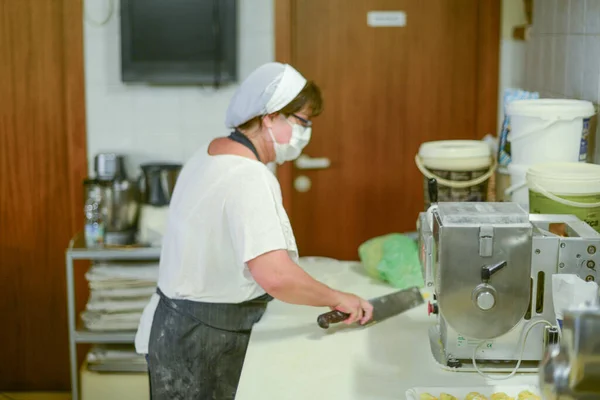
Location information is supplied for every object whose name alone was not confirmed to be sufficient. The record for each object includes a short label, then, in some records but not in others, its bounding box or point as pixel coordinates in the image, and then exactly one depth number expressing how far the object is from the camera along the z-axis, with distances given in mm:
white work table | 1876
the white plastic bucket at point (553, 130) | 2385
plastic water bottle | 3447
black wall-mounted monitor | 3584
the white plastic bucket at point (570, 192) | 2080
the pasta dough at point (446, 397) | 1776
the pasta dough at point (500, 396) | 1783
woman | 2133
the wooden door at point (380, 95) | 3721
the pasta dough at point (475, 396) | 1776
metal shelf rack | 3311
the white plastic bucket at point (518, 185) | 2482
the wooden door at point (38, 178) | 3691
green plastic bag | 2715
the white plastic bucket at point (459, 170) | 2732
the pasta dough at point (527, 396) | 1776
